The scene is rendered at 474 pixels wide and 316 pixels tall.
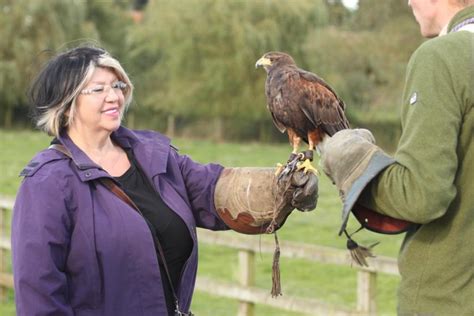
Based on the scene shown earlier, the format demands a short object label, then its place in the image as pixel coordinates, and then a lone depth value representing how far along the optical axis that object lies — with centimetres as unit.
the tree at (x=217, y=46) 2930
